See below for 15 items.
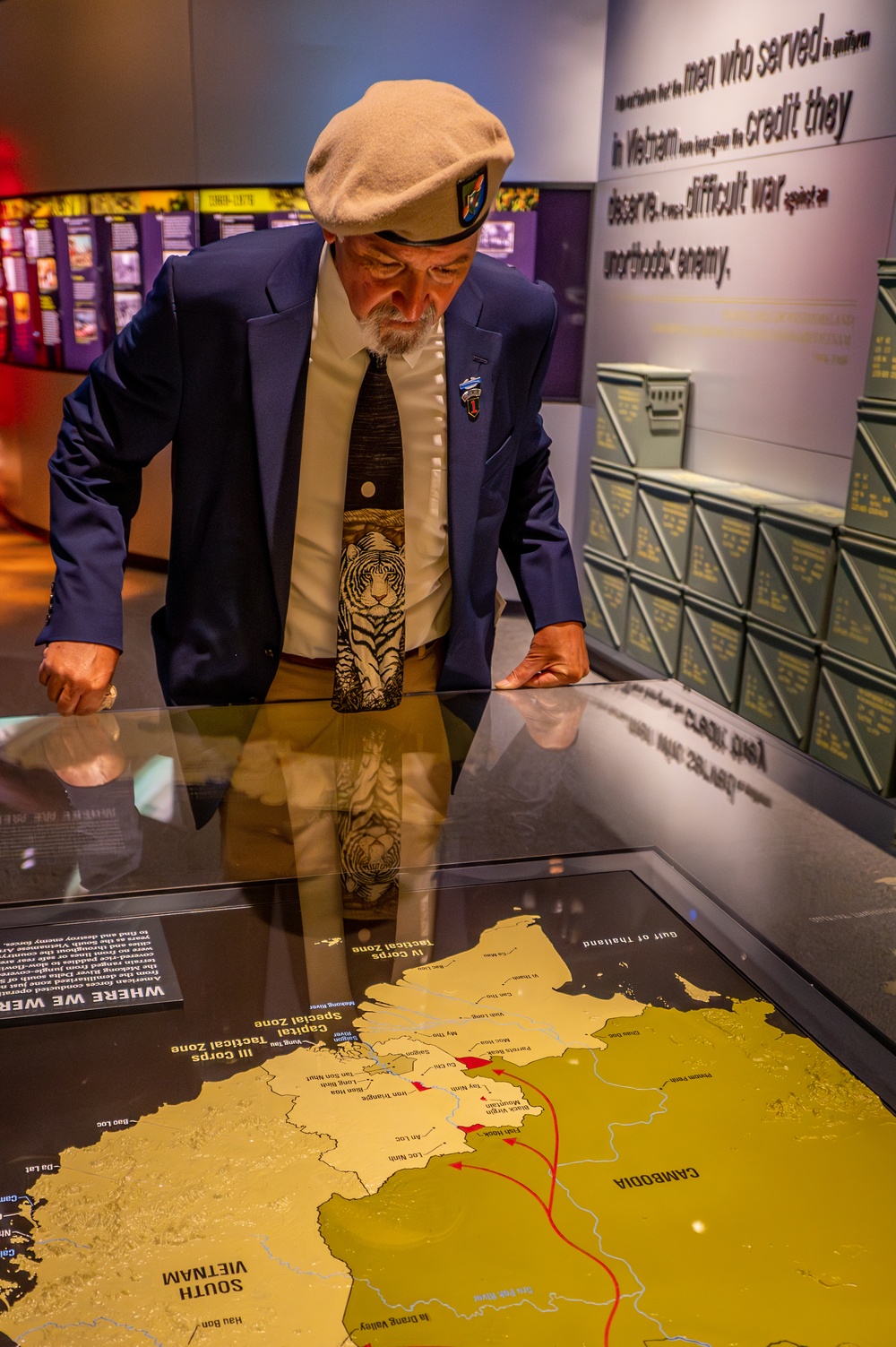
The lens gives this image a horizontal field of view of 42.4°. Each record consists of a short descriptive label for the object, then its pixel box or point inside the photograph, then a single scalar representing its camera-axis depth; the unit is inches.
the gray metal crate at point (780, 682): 167.3
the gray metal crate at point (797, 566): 161.5
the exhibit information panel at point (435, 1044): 27.7
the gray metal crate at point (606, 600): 224.2
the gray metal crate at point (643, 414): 212.1
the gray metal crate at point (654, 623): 204.7
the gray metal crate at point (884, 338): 141.9
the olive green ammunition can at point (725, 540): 180.2
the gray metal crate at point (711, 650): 185.8
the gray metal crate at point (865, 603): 148.4
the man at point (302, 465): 63.8
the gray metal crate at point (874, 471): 144.8
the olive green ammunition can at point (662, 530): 199.0
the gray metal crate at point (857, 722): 151.0
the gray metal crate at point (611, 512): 218.1
